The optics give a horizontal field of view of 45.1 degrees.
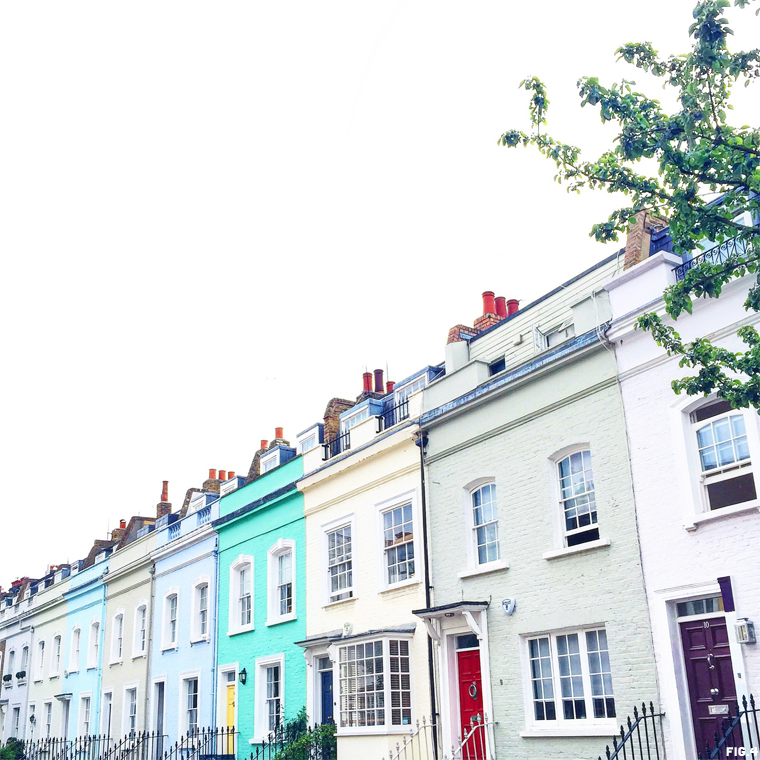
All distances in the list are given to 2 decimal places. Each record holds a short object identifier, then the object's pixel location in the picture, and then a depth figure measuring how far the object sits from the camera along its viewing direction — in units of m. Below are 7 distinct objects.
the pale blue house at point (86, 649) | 33.91
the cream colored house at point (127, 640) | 30.70
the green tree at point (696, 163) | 9.92
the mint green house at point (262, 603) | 22.70
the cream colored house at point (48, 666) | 37.34
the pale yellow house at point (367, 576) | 18.44
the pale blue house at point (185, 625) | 26.61
